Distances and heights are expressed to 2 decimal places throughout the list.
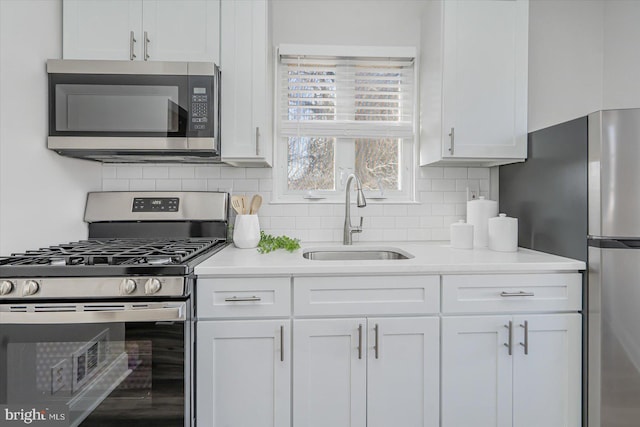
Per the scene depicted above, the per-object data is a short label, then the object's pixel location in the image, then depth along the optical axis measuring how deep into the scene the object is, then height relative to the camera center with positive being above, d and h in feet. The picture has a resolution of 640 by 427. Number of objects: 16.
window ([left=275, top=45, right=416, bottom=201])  7.26 +1.89
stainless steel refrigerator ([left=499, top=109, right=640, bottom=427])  4.75 -0.55
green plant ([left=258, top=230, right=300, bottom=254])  6.05 -0.60
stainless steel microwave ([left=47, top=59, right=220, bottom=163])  5.61 +1.68
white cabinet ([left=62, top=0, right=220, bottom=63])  5.80 +3.02
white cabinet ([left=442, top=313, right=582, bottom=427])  5.05 -2.31
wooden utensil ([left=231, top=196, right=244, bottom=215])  6.55 +0.11
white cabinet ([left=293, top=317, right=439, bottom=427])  4.91 -2.28
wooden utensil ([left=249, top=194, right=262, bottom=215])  6.61 +0.12
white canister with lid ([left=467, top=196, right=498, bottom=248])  6.55 -0.15
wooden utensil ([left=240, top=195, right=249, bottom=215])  6.60 +0.12
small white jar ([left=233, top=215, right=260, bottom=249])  6.35 -0.39
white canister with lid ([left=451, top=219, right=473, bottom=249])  6.37 -0.42
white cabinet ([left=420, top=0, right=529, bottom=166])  6.18 +2.37
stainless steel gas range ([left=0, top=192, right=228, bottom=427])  4.12 -1.58
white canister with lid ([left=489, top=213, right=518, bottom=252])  6.05 -0.38
